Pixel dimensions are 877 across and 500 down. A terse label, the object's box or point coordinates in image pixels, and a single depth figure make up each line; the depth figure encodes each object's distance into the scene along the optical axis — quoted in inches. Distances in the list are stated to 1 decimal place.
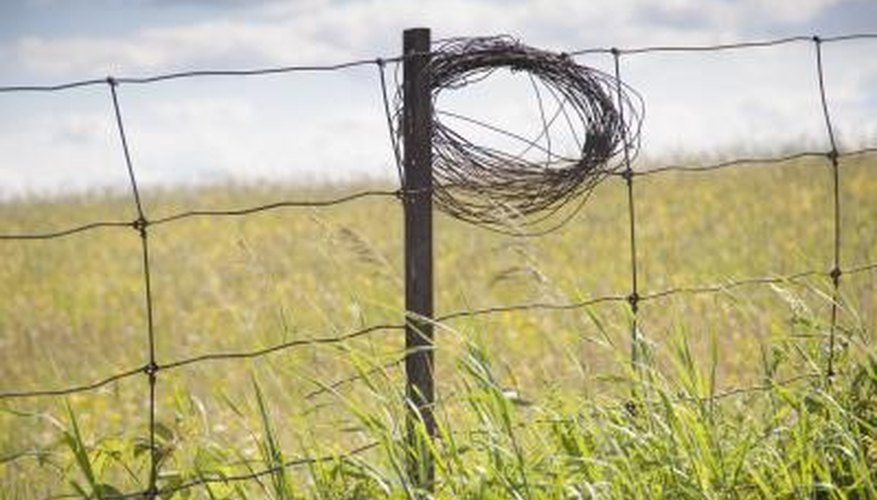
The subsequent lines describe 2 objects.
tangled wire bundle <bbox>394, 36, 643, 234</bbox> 258.4
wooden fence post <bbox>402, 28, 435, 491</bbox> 245.8
